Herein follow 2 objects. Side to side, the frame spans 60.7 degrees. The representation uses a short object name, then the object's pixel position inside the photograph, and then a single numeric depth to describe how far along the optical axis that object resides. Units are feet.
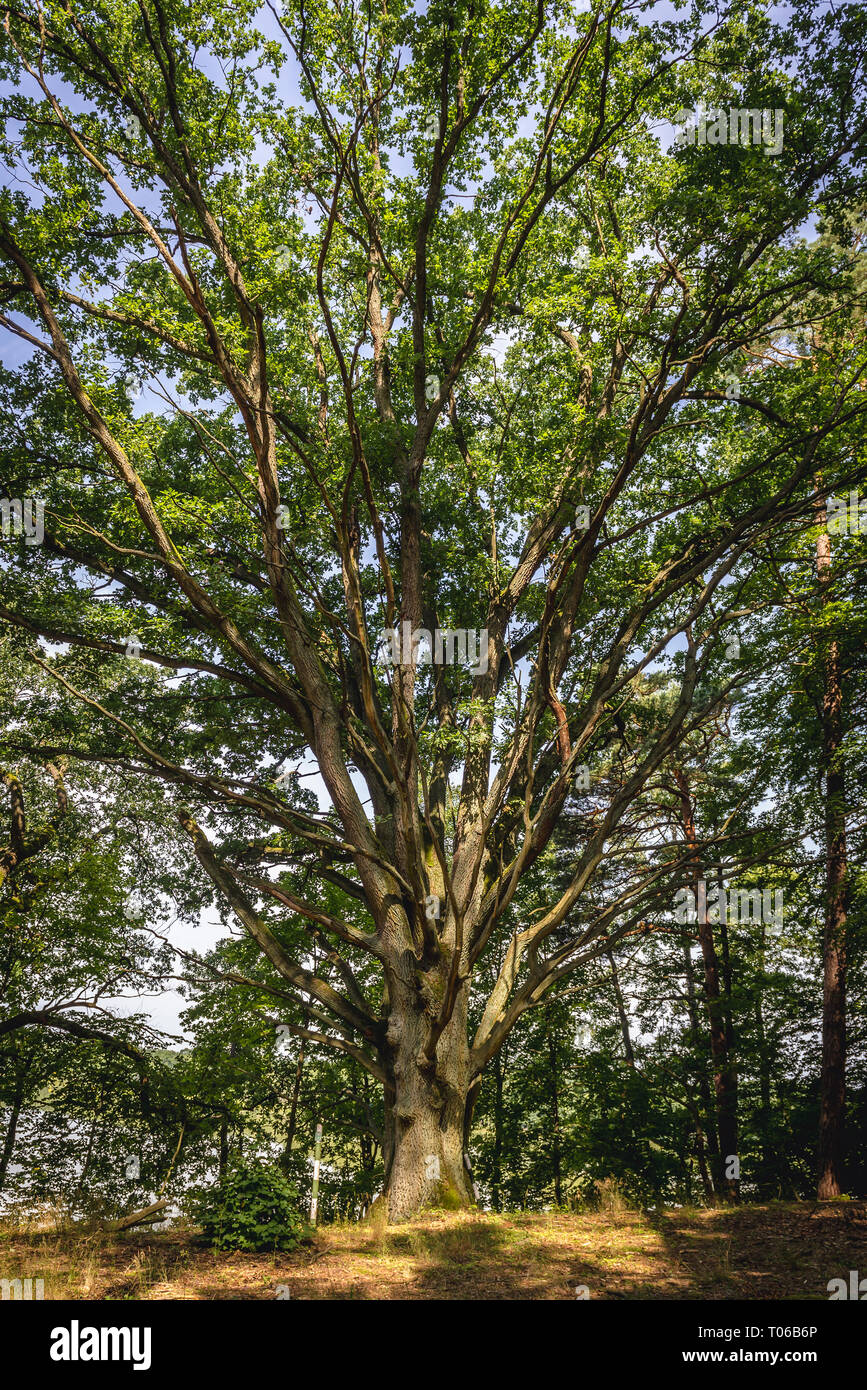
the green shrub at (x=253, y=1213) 20.01
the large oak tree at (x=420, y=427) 23.61
